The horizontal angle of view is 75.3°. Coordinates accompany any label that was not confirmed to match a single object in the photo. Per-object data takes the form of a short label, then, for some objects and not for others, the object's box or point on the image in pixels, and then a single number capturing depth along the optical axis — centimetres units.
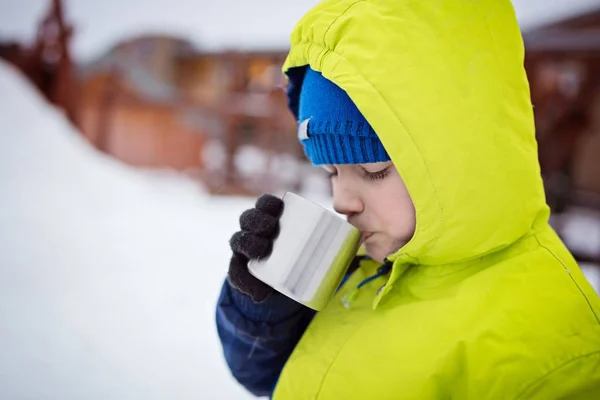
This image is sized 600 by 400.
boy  63
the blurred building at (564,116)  350
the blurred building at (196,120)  634
